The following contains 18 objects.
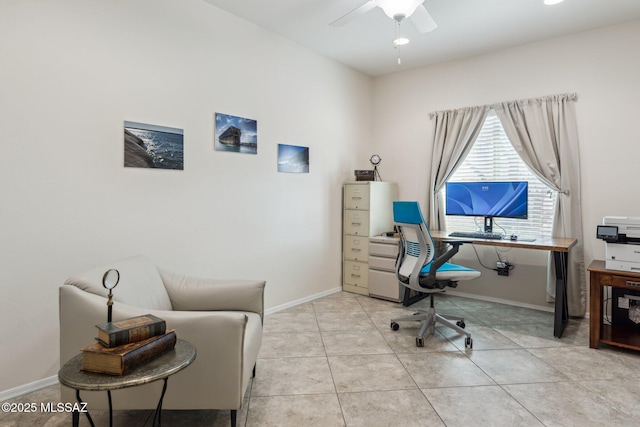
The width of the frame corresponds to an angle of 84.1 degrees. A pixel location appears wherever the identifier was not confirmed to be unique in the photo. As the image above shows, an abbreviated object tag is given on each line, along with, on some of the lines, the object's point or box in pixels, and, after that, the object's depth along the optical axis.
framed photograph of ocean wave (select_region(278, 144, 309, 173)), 3.77
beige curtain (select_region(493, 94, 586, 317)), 3.54
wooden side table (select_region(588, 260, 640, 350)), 2.70
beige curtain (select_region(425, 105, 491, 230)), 4.17
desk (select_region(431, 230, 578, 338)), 2.99
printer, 2.71
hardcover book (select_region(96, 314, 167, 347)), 1.32
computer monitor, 3.60
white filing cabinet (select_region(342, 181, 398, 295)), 4.31
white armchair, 1.64
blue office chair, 2.87
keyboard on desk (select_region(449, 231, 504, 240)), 3.44
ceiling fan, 2.45
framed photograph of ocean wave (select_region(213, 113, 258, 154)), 3.18
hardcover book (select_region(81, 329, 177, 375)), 1.26
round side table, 1.21
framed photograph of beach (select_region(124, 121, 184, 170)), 2.60
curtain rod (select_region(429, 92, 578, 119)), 3.57
